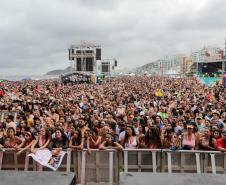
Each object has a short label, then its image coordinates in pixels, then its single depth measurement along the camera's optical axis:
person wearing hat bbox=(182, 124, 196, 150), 4.65
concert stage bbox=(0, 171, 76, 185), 1.18
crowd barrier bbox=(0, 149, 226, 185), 4.23
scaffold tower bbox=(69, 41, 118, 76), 75.79
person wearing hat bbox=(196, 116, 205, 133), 6.67
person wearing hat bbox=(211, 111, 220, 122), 7.16
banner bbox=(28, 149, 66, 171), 4.27
